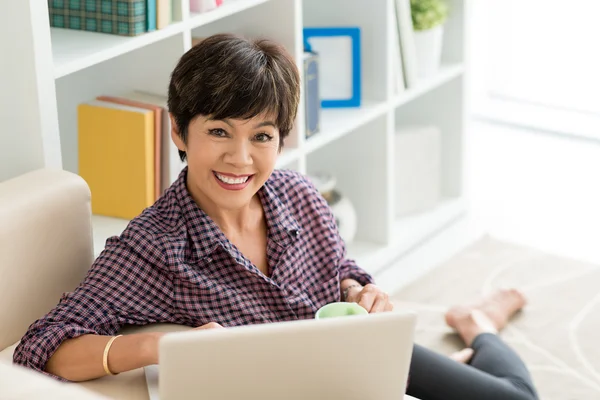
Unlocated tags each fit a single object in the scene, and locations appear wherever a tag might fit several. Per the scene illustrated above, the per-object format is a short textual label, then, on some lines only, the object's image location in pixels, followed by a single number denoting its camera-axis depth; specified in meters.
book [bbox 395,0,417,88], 4.82
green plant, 5.06
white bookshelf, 3.22
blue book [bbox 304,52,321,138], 4.40
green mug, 2.69
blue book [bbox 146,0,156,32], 3.43
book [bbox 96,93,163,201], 3.66
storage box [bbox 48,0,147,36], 3.40
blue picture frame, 4.76
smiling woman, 2.63
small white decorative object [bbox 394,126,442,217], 5.45
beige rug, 4.24
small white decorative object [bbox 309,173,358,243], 4.83
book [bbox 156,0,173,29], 3.47
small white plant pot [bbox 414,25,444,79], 5.14
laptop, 2.07
